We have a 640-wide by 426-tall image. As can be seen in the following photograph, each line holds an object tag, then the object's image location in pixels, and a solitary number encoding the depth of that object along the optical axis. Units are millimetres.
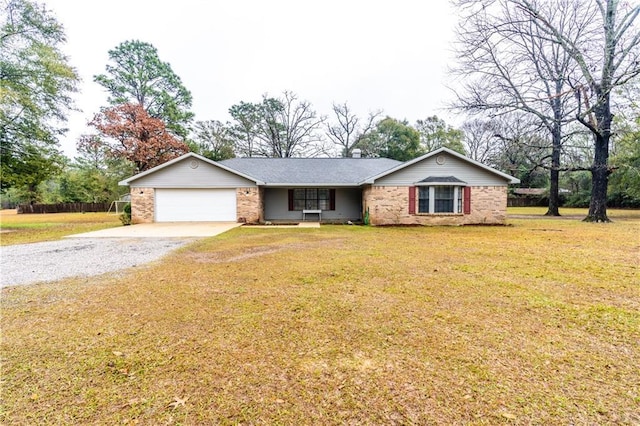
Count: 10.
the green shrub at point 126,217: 15011
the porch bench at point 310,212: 16469
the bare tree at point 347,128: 35094
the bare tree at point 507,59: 12344
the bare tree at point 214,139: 31391
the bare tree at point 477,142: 38531
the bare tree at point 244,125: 33281
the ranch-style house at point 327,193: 13773
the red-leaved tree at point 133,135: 21844
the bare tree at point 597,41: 12078
